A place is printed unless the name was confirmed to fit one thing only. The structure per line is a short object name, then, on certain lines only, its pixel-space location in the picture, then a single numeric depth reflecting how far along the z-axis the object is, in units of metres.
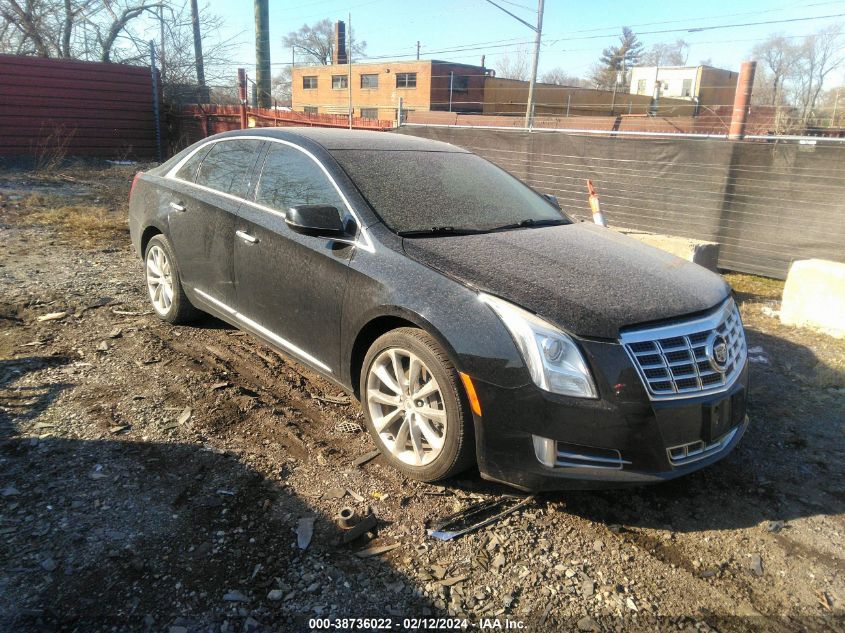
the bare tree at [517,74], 52.97
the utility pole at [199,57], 21.06
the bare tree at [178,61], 21.66
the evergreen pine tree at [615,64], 61.05
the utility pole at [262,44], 34.09
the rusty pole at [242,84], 18.78
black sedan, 2.64
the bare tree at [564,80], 56.12
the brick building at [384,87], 42.78
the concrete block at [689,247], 6.77
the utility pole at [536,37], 20.66
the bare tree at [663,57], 63.56
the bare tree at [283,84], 57.81
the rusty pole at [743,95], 8.85
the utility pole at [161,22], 22.15
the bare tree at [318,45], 66.11
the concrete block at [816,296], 5.49
